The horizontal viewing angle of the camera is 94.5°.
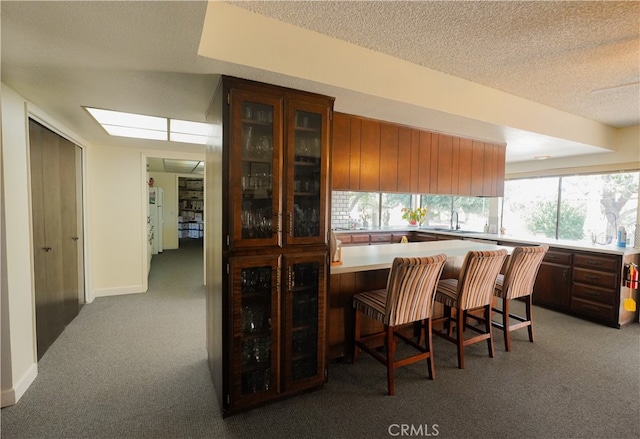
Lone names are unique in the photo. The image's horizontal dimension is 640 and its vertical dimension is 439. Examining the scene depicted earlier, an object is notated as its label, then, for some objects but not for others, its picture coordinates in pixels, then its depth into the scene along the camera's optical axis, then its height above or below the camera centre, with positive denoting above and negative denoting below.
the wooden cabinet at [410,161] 2.80 +0.53
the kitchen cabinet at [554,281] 3.81 -0.93
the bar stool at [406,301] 2.10 -0.72
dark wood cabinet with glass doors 1.87 -0.23
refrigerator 7.04 -0.25
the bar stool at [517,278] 2.77 -0.66
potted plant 4.95 -0.09
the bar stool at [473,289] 2.45 -0.69
